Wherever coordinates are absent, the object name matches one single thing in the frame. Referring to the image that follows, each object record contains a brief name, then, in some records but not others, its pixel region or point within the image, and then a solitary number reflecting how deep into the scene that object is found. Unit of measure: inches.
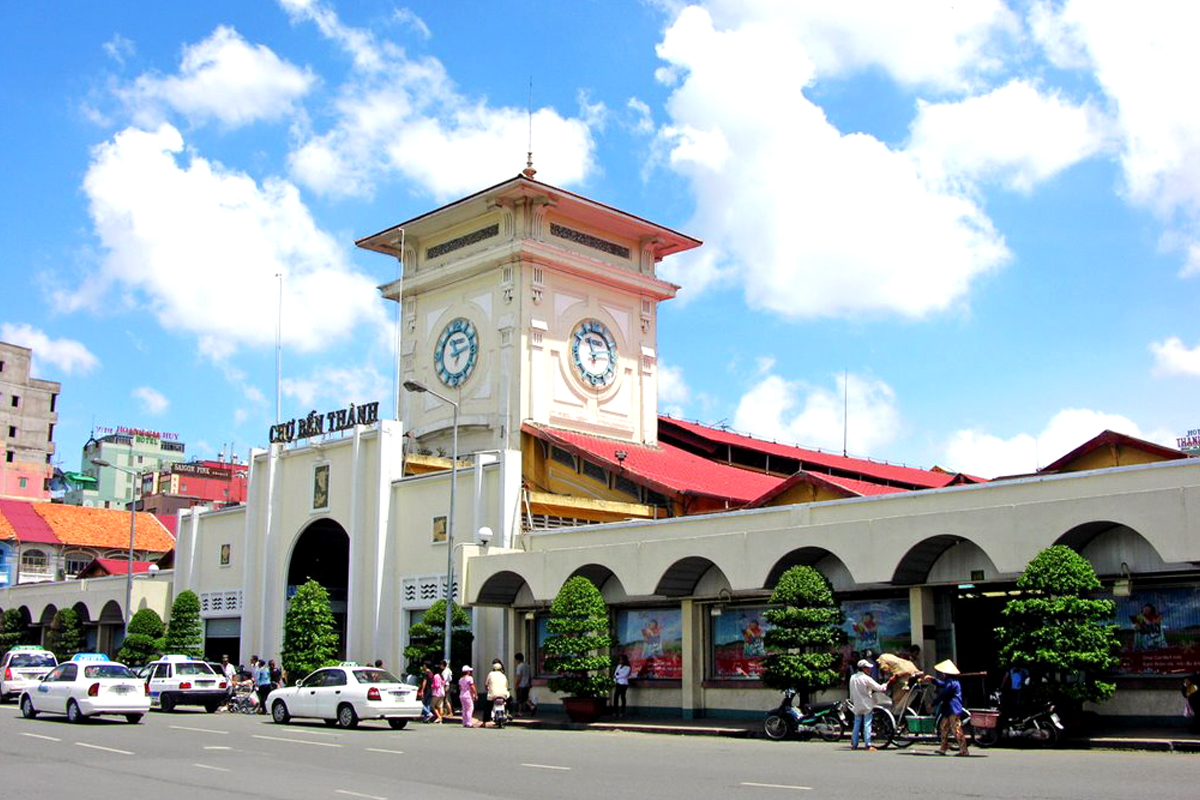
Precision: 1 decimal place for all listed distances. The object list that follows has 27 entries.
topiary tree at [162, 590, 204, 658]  1910.7
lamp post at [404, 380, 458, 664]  1379.2
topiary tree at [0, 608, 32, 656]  2456.9
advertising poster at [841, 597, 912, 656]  1139.3
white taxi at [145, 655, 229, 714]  1455.5
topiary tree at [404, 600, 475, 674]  1437.0
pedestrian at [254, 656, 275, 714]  1525.6
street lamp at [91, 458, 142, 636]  2018.3
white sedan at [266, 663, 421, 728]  1162.6
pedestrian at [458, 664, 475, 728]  1282.0
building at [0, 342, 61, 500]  4202.8
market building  1014.4
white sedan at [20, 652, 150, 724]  1149.1
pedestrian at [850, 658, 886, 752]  927.0
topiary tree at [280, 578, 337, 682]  1579.7
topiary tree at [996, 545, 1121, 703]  909.8
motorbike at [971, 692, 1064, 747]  907.4
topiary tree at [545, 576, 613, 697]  1264.8
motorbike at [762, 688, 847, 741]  1031.6
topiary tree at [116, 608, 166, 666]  1947.6
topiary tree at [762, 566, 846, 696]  1080.2
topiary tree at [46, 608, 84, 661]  2268.7
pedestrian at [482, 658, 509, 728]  1263.5
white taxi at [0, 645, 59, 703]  1612.9
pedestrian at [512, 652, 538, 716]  1405.0
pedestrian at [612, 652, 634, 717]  1328.7
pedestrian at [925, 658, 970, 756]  864.9
